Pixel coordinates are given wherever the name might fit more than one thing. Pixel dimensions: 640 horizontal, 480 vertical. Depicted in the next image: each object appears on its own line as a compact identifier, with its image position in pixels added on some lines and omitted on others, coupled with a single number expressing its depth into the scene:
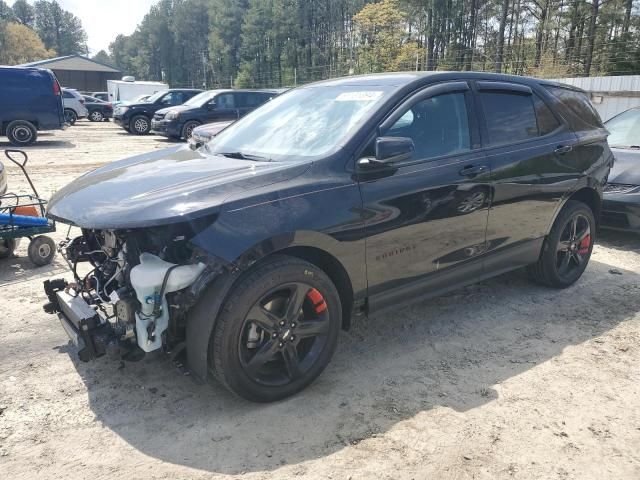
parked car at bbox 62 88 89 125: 24.83
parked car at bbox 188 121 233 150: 11.76
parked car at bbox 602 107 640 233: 6.09
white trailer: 37.59
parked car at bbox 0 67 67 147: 14.01
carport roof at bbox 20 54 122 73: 62.44
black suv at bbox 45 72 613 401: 2.74
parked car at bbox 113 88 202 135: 20.56
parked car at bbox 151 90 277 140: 16.98
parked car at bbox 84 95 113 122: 29.84
